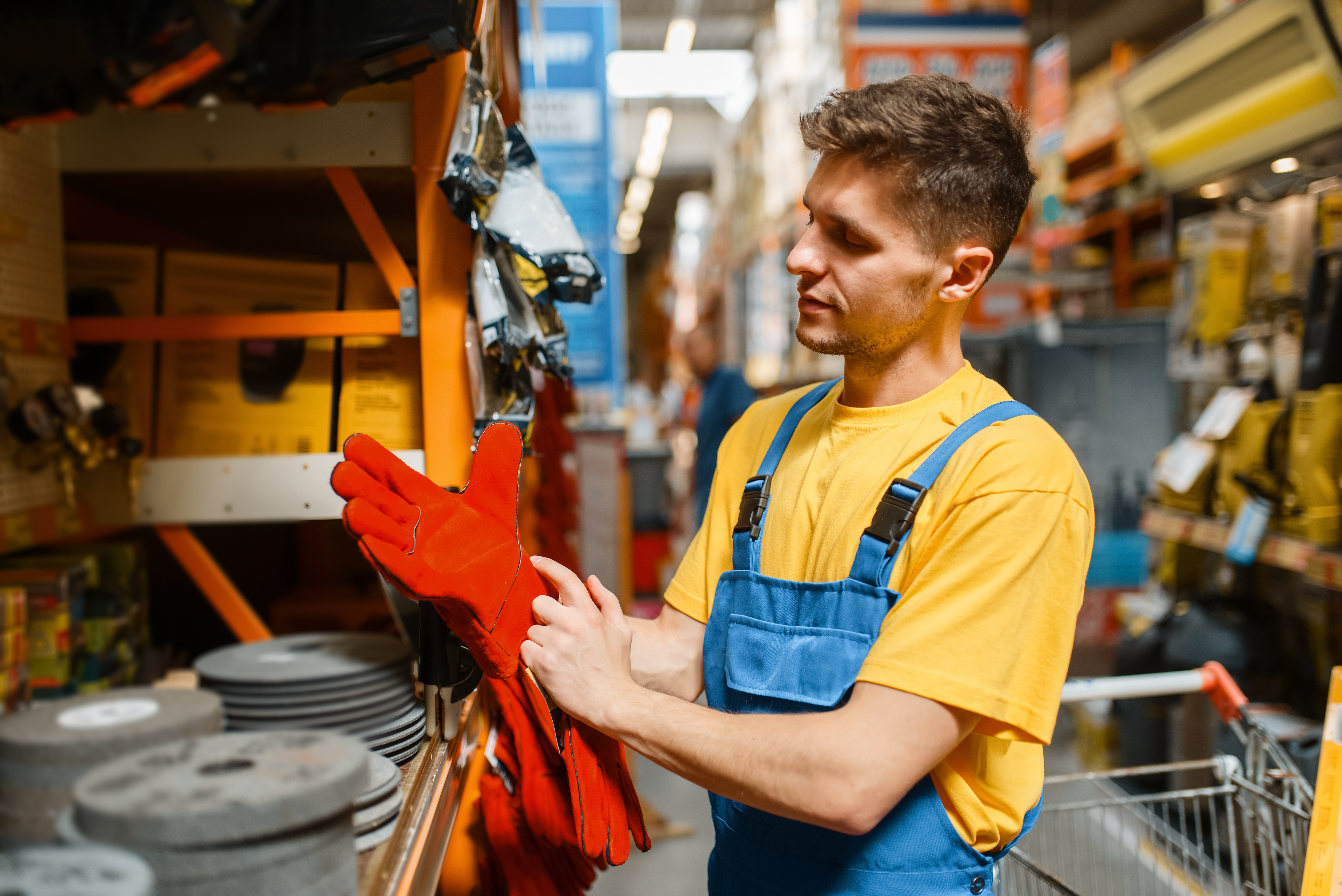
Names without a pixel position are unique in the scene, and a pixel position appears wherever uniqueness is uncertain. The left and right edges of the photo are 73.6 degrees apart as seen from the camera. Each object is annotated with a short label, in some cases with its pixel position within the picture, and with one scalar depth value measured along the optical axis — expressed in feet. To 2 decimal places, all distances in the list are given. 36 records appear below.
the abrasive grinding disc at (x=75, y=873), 2.20
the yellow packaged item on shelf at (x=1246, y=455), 10.05
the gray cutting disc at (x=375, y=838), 3.38
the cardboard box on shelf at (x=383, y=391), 5.93
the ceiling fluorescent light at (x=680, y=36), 33.94
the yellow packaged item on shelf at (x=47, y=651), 5.19
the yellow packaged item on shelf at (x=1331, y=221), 9.68
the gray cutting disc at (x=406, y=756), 4.37
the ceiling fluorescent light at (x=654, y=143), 44.83
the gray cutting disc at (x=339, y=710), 4.06
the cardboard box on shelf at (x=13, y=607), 4.62
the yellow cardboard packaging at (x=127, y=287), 6.13
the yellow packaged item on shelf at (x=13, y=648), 4.52
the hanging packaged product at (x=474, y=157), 4.88
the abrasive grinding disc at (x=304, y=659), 4.07
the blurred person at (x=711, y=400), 17.25
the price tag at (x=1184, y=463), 11.28
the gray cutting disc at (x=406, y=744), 4.34
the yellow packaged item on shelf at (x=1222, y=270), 11.72
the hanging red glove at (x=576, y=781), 4.12
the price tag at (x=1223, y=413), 10.85
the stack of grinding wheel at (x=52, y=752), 2.68
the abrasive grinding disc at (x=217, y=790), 2.35
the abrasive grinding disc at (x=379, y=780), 3.48
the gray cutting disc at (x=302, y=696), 4.07
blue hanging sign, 18.21
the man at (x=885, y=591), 3.60
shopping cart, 5.91
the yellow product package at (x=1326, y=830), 4.82
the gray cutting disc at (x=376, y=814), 3.39
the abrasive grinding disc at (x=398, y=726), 4.22
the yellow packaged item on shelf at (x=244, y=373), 6.09
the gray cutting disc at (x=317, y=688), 4.07
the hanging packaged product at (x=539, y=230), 5.30
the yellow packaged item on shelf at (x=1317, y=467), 8.86
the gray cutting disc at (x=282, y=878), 2.43
